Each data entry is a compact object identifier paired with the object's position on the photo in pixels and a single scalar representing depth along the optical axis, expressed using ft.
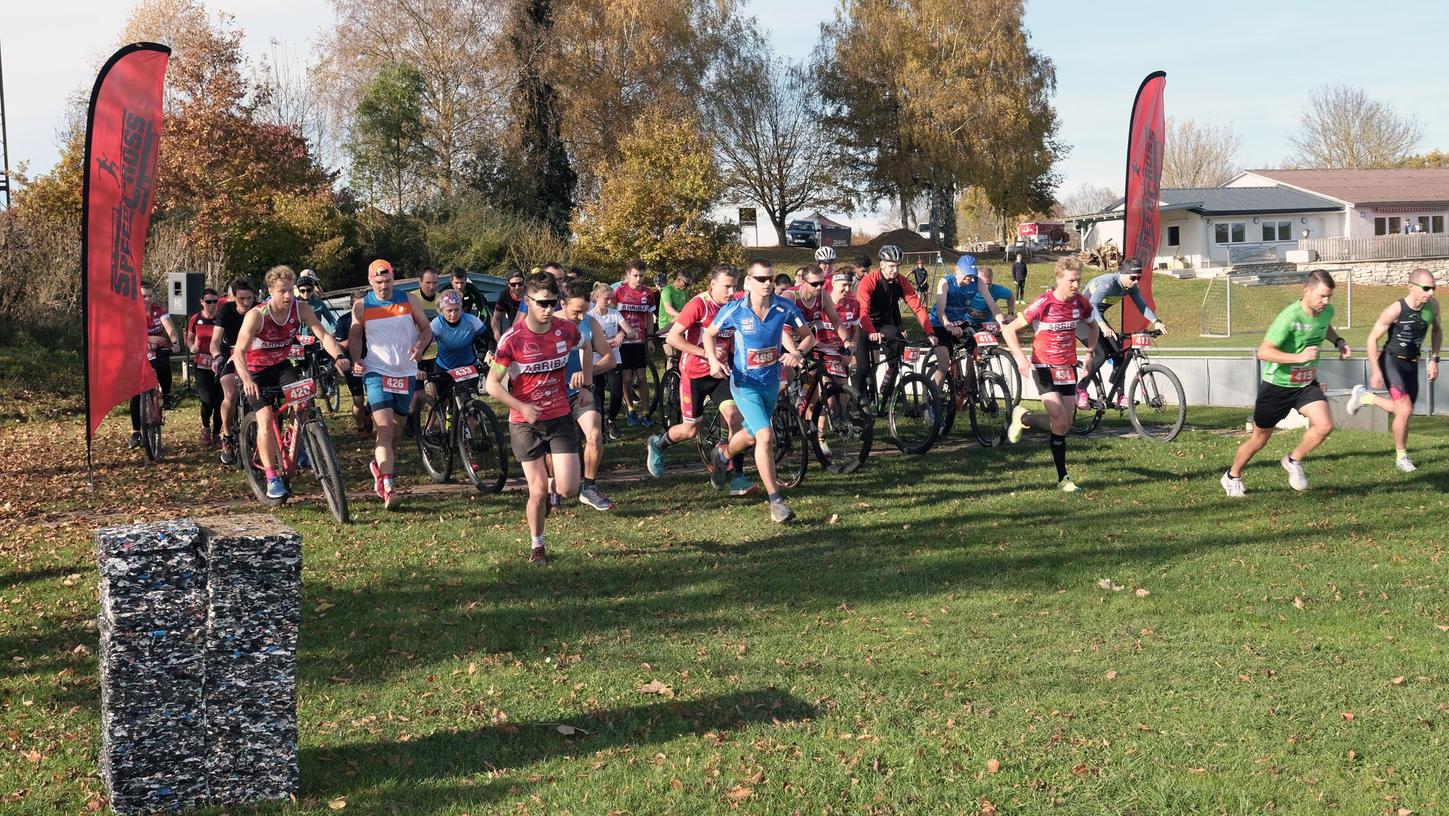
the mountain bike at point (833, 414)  36.76
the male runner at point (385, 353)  34.06
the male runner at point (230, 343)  40.34
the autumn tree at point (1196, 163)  306.14
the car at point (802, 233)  201.46
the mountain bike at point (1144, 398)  42.34
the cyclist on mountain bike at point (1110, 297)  42.78
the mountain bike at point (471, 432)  35.53
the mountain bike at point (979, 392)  42.04
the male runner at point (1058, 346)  34.35
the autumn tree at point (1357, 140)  266.57
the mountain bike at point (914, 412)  40.63
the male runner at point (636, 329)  51.16
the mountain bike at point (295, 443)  31.42
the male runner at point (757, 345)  31.09
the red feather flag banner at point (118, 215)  34.35
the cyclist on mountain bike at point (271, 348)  32.01
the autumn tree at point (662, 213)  121.39
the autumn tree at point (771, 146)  185.88
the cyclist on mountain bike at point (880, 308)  43.32
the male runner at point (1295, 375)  31.78
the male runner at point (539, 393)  26.45
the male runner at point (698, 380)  34.12
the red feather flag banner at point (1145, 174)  50.67
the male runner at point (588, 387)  30.63
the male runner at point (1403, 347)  35.94
